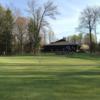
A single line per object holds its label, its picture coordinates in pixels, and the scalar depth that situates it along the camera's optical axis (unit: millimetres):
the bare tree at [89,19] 47459
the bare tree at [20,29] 44713
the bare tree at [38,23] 43871
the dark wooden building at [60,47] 50911
